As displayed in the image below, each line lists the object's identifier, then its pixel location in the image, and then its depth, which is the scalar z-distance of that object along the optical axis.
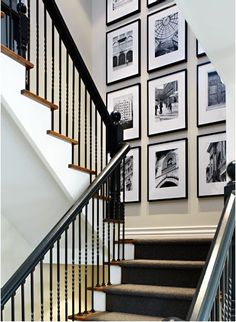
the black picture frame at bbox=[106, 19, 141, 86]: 5.03
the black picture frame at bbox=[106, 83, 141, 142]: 4.91
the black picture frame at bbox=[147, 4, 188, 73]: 4.56
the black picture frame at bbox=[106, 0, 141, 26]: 5.07
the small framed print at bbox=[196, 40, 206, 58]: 4.39
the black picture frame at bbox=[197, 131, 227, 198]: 4.12
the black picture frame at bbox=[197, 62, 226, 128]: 4.20
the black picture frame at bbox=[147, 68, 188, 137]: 4.50
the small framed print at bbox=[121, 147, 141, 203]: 4.81
